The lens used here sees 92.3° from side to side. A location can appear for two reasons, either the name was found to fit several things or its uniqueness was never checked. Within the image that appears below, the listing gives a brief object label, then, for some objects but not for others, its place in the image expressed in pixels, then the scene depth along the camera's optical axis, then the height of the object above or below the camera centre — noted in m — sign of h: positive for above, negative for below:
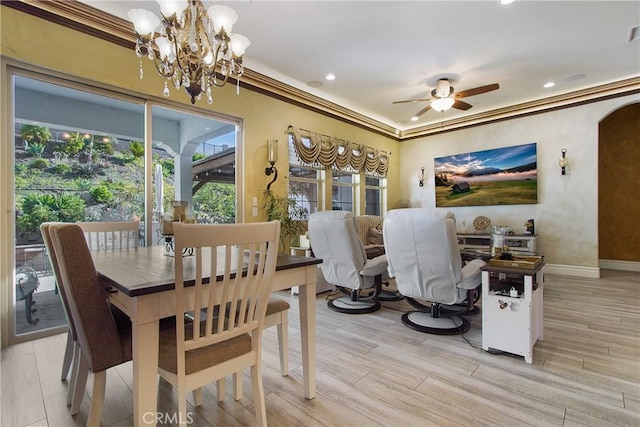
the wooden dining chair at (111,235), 2.31 -0.15
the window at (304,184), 5.01 +0.51
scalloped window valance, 4.95 +1.10
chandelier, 2.16 +1.32
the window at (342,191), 5.86 +0.45
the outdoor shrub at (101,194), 3.07 +0.22
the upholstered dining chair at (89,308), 1.31 -0.41
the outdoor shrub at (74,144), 2.93 +0.70
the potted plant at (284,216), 4.41 -0.03
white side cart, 2.21 -0.76
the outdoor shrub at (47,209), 2.69 +0.07
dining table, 1.17 -0.37
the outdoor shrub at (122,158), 3.19 +0.60
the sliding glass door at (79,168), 2.69 +0.48
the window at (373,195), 6.59 +0.41
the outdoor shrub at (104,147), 3.10 +0.70
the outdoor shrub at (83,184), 2.98 +0.31
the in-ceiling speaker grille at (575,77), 4.47 +1.97
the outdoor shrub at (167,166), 3.51 +0.57
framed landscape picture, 5.55 +0.68
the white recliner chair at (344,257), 3.05 -0.46
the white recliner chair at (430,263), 2.43 -0.43
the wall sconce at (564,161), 5.15 +0.84
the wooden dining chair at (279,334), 1.78 -0.79
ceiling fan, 4.40 +1.63
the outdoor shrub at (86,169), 2.99 +0.46
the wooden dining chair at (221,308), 1.15 -0.40
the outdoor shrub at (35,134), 2.69 +0.74
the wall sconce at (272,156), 4.43 +0.84
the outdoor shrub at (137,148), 3.29 +0.72
